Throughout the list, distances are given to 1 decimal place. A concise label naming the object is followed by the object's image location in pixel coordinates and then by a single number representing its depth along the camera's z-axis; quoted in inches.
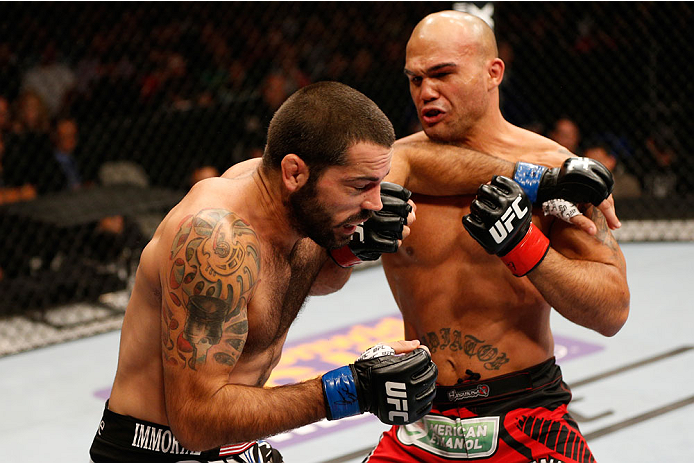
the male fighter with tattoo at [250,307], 60.9
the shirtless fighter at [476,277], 82.4
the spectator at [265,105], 229.8
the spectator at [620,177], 233.5
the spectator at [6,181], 205.3
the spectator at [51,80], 228.1
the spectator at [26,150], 205.9
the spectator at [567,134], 225.1
